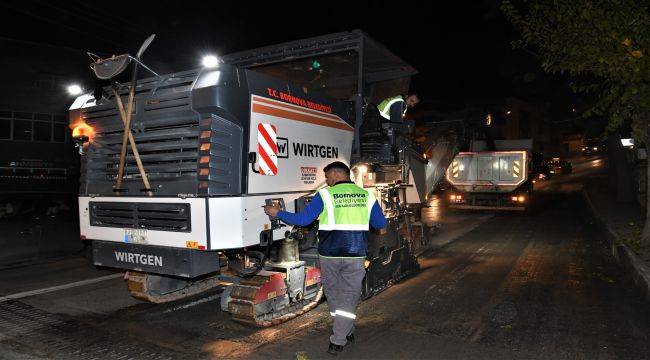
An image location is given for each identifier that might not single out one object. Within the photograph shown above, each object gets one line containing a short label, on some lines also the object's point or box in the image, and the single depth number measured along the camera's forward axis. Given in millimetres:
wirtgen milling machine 4469
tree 7387
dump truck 16938
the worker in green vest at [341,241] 4312
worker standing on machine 6867
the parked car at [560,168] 38125
